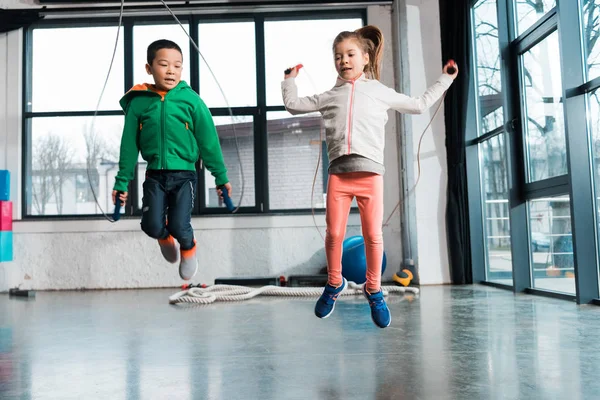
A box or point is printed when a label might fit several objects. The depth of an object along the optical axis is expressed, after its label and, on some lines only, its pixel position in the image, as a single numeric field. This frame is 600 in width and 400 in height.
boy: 3.02
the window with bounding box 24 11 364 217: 6.49
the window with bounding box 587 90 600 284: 3.80
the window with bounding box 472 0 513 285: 5.21
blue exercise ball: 5.36
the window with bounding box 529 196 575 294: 4.17
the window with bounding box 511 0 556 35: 4.34
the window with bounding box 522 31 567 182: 4.22
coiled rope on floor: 4.53
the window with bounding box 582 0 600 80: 3.78
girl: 2.50
